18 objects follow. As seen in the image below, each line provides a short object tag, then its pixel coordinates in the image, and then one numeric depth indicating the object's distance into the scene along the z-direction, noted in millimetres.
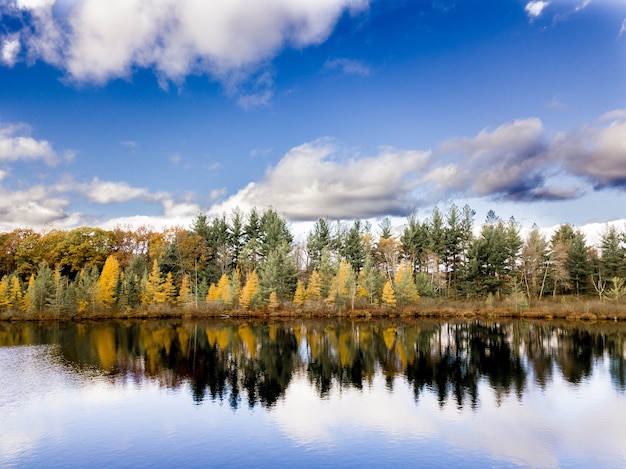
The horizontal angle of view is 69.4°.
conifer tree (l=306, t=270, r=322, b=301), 72938
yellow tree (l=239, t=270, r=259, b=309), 71312
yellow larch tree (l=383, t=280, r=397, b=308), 68812
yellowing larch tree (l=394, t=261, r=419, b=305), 69688
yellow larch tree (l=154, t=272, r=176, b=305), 73625
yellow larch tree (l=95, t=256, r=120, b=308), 71688
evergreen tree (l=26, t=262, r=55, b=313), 69188
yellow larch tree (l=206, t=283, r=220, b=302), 73688
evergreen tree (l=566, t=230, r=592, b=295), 75144
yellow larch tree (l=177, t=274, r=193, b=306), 74125
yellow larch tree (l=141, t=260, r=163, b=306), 73688
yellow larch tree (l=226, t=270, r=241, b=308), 72125
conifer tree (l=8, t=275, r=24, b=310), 70312
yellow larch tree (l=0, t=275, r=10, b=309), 69625
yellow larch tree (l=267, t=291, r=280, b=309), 71000
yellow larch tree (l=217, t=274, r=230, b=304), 72938
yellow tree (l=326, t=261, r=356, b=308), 70438
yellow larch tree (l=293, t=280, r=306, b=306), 72312
